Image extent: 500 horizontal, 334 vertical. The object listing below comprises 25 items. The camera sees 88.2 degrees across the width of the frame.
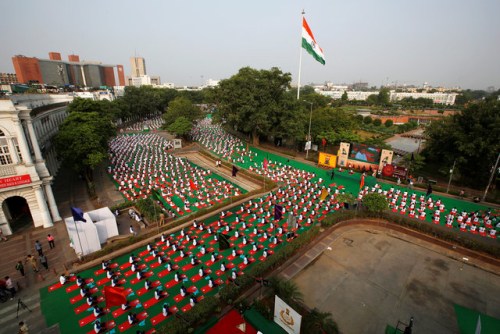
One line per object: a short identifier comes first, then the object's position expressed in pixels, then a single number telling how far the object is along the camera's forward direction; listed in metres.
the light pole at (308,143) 33.06
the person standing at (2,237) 16.37
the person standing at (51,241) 15.46
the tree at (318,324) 9.57
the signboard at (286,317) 8.33
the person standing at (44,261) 13.77
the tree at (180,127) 41.91
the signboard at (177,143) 40.56
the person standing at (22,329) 9.79
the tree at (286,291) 10.96
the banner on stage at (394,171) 26.52
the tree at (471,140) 22.30
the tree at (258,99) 36.44
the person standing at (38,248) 14.35
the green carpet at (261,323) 9.34
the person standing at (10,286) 12.16
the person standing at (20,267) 13.26
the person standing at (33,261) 13.56
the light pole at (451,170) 23.89
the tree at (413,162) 26.55
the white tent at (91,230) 14.78
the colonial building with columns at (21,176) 15.71
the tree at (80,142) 21.34
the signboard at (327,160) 31.16
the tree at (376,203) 17.61
